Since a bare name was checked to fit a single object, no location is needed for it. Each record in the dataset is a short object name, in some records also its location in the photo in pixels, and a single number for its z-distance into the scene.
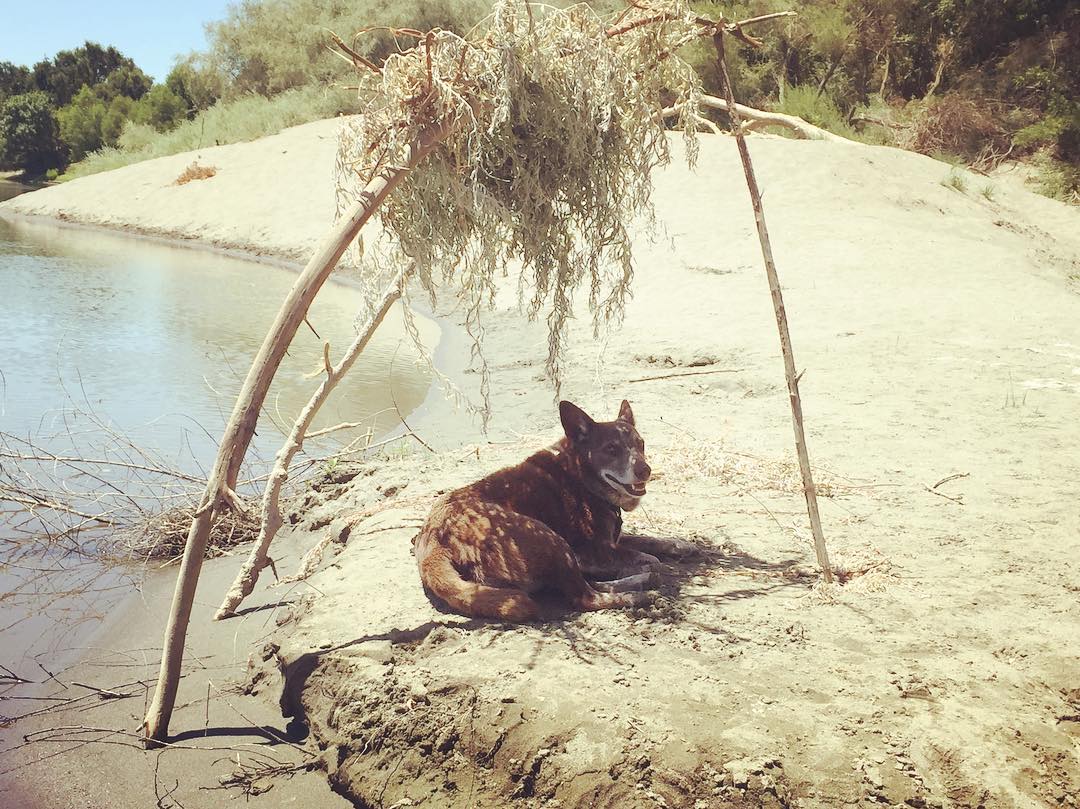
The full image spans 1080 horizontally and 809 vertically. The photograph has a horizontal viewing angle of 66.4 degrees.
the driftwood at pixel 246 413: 3.85
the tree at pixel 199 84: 44.62
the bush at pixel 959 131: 21.25
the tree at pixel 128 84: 63.78
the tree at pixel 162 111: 47.28
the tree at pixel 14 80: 69.06
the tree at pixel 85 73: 66.31
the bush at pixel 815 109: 21.39
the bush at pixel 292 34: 35.25
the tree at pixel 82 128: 51.16
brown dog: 4.25
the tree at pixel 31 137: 55.03
